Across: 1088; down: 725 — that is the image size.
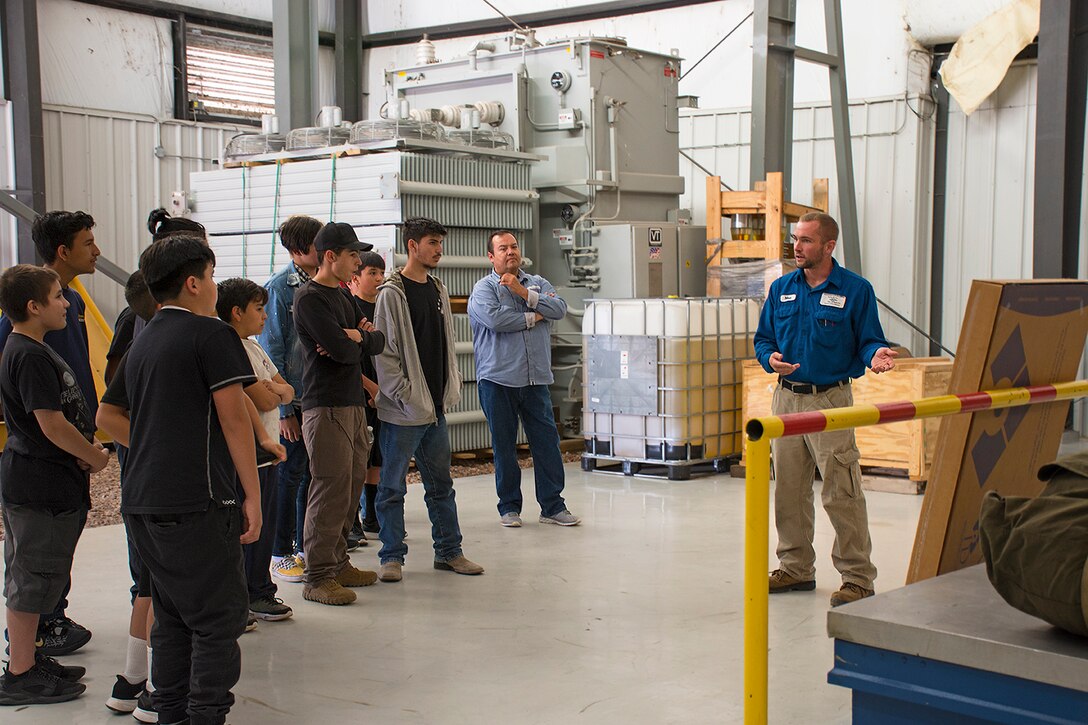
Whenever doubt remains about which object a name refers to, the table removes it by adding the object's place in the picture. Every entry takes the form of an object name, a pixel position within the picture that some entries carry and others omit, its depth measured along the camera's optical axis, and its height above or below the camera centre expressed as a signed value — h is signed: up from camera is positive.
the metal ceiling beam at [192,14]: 13.35 +3.33
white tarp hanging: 11.36 +2.36
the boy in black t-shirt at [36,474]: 4.20 -0.77
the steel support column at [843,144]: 12.03 +1.45
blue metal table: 2.40 -0.90
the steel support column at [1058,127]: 9.55 +1.27
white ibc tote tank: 9.23 -0.90
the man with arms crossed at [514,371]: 7.37 -0.65
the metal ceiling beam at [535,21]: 14.45 +3.51
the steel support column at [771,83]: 10.45 +1.83
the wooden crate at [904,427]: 8.49 -1.21
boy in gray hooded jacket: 5.91 -0.65
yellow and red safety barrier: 2.83 -0.71
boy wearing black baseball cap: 5.32 -0.58
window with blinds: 14.15 +2.67
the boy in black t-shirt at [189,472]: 3.50 -0.63
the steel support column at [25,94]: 11.77 +1.97
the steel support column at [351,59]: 16.19 +3.21
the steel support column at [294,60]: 11.12 +2.19
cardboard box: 3.53 -0.37
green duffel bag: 2.41 -0.62
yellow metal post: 2.83 -0.82
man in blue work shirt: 5.52 -0.47
